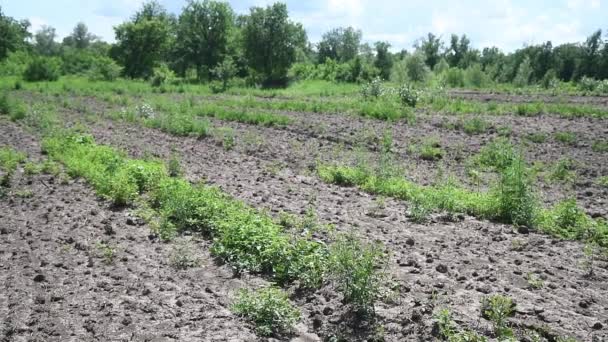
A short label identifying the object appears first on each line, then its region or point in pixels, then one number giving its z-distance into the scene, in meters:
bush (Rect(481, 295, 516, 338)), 5.34
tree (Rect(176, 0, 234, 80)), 59.41
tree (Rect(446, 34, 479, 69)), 89.25
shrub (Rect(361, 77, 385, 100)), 29.23
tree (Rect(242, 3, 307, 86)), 53.75
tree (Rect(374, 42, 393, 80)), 68.90
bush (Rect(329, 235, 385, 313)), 5.88
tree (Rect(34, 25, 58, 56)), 108.62
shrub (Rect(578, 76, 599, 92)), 37.84
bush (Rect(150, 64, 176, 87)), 45.83
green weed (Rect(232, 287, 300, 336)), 5.75
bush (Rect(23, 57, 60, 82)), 44.19
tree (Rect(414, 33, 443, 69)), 85.94
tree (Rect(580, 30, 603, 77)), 64.06
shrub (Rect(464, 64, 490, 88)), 52.56
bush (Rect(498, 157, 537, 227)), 9.05
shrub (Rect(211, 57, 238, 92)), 45.41
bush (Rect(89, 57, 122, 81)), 46.94
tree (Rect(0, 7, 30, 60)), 59.94
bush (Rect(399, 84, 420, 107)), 26.00
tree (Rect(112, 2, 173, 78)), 54.59
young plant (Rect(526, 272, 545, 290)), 6.47
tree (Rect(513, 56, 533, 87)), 54.86
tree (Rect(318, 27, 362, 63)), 104.31
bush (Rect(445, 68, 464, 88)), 52.44
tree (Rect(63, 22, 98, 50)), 130.88
